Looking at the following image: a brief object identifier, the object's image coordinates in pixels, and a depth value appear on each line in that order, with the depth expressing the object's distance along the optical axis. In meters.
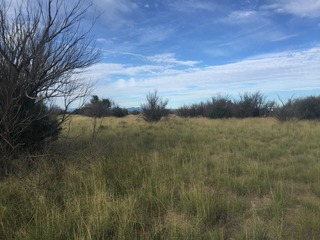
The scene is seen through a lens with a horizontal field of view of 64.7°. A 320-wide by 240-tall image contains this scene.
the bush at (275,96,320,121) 17.96
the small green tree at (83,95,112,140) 23.42
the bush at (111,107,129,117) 32.04
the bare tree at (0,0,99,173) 4.90
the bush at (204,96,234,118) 23.50
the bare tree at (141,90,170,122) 19.37
